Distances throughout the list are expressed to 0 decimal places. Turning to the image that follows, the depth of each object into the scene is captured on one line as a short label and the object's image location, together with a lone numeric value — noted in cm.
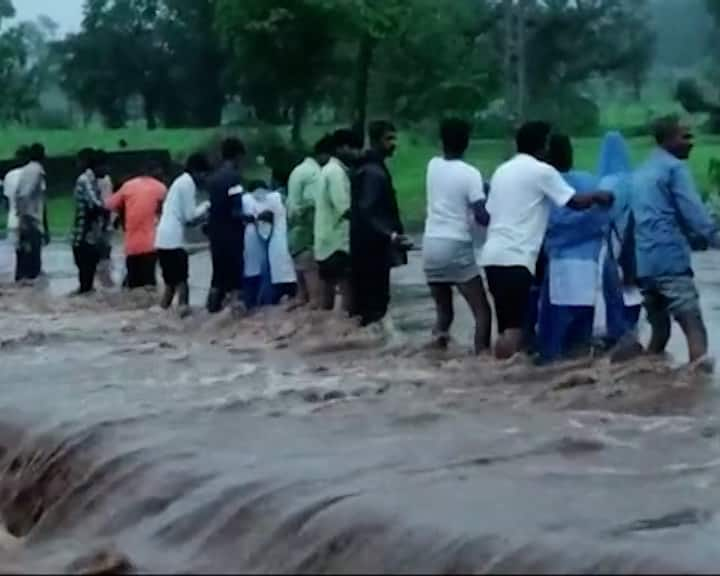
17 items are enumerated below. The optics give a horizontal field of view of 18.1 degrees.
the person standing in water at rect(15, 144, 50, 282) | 2156
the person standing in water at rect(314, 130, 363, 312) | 1527
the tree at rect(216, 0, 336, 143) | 4916
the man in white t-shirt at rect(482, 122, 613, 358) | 1195
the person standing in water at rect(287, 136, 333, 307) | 1638
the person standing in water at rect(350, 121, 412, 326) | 1410
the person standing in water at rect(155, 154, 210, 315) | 1755
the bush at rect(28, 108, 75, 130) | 7756
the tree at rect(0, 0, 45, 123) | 7000
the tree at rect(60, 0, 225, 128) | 6794
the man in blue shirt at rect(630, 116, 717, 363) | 1177
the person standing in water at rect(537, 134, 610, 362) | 1221
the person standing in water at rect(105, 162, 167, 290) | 1867
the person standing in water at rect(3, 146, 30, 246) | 2166
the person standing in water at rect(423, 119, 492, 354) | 1289
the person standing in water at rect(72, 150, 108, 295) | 1983
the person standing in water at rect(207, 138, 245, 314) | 1670
